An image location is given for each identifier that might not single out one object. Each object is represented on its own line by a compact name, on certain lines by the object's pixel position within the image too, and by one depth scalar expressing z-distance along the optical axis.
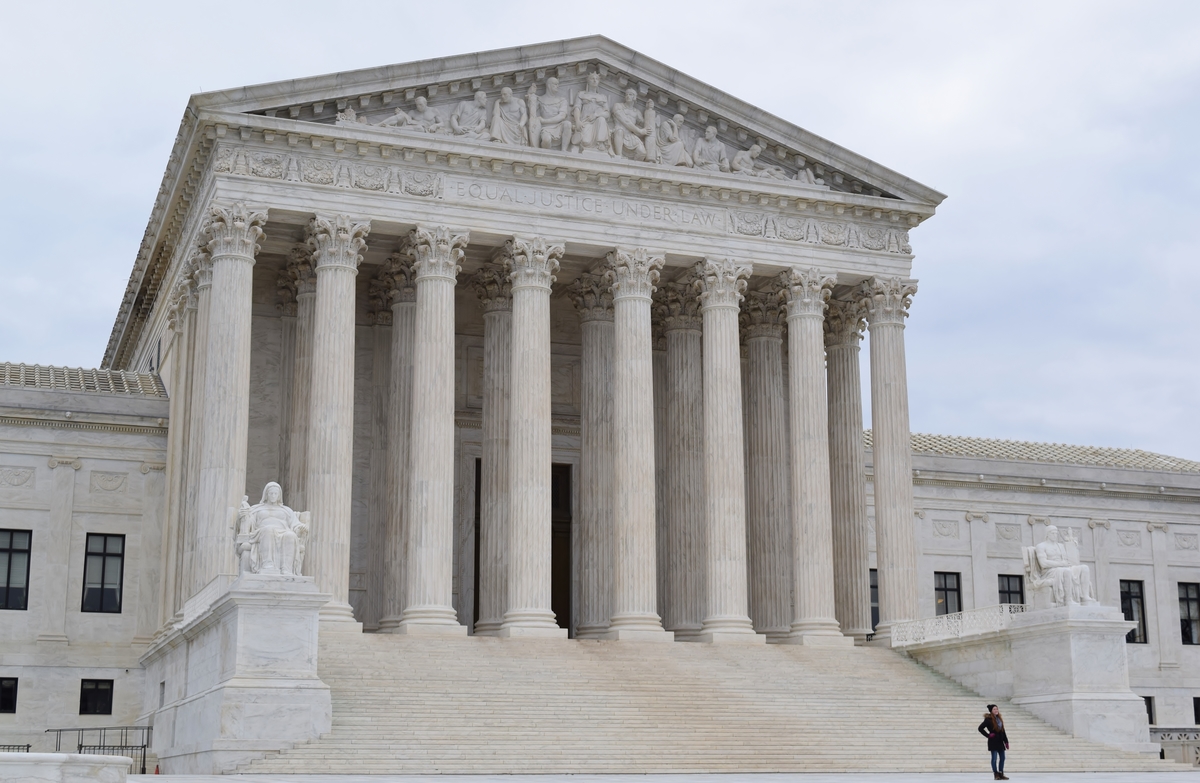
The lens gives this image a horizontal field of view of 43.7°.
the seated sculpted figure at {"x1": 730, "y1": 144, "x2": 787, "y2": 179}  47.47
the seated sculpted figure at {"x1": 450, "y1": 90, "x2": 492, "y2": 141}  44.38
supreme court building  42.06
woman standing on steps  30.55
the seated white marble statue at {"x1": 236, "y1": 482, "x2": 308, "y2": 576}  33.03
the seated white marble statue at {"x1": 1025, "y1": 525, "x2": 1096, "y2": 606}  39.59
